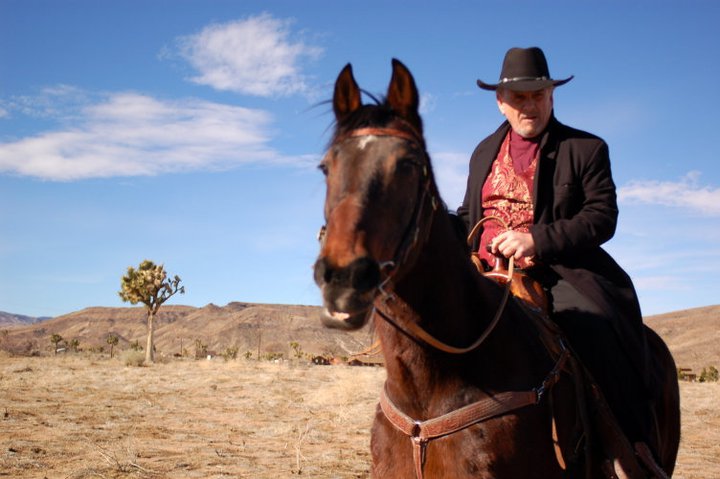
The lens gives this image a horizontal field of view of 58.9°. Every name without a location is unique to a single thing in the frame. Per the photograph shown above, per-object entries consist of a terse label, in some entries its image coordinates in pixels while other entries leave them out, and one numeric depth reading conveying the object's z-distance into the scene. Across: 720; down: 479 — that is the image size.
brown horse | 2.89
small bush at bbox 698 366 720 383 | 32.47
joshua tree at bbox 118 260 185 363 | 43.97
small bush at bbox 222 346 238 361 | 45.48
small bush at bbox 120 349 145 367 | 34.75
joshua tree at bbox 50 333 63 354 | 52.07
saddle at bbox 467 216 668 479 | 3.62
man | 3.88
